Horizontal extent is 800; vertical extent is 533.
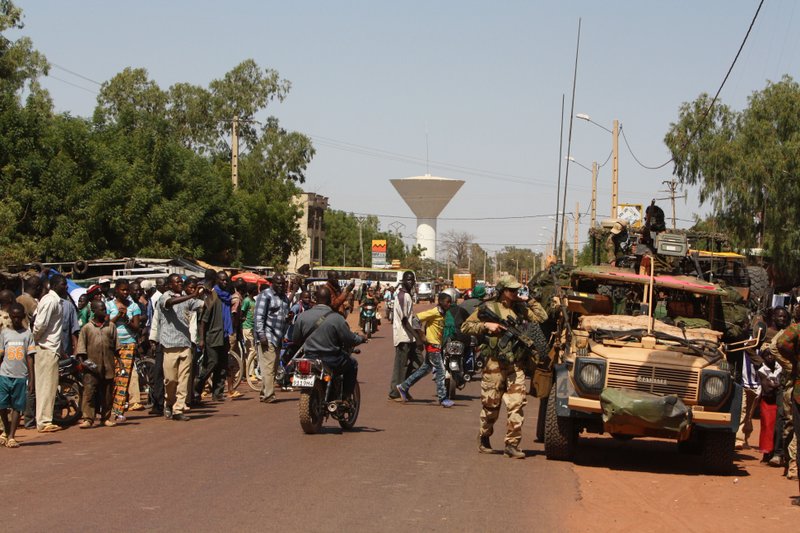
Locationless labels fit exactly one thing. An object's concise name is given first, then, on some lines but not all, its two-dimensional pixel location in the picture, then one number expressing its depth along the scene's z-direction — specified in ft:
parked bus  295.28
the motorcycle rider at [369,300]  114.01
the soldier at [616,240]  51.60
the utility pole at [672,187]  198.47
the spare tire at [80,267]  88.12
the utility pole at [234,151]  139.33
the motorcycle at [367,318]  114.21
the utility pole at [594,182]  164.90
